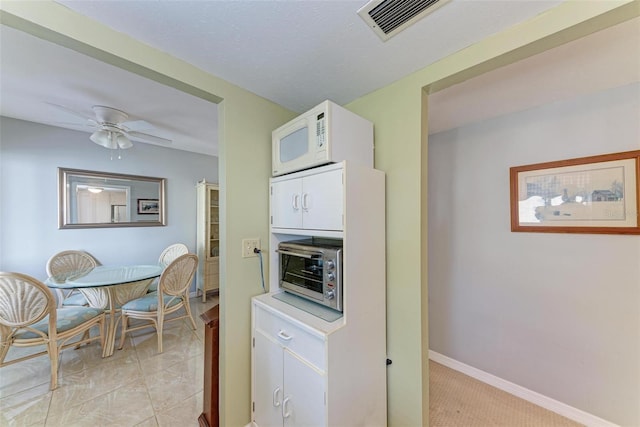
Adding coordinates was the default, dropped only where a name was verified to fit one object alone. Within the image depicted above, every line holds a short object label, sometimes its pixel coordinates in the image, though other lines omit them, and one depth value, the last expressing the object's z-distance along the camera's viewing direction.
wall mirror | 2.86
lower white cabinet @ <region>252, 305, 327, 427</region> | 1.12
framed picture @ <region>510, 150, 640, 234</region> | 1.48
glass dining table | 2.21
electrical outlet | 1.52
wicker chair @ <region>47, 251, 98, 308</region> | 2.60
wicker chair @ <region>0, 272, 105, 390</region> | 1.76
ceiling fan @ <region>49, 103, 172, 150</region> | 2.18
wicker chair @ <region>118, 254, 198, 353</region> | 2.49
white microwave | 1.25
